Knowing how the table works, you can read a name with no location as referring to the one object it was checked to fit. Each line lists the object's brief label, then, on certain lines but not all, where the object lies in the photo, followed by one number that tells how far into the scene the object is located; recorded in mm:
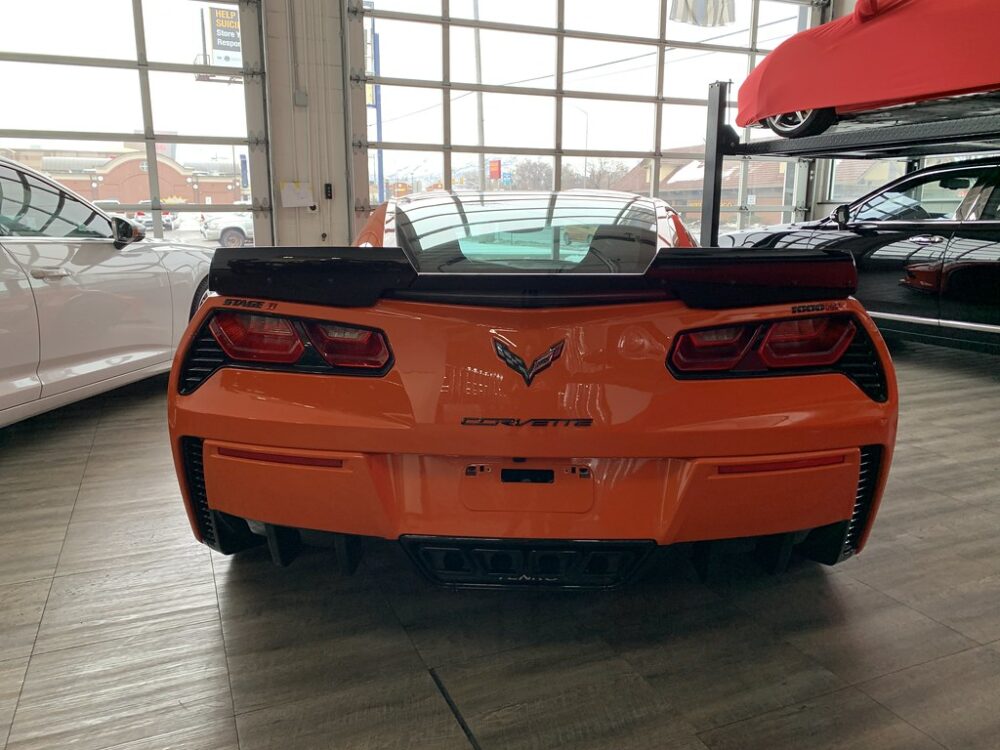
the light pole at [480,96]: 8961
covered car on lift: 2748
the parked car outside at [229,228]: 8352
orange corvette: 1457
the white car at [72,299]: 3039
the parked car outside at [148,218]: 8117
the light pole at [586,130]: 9656
